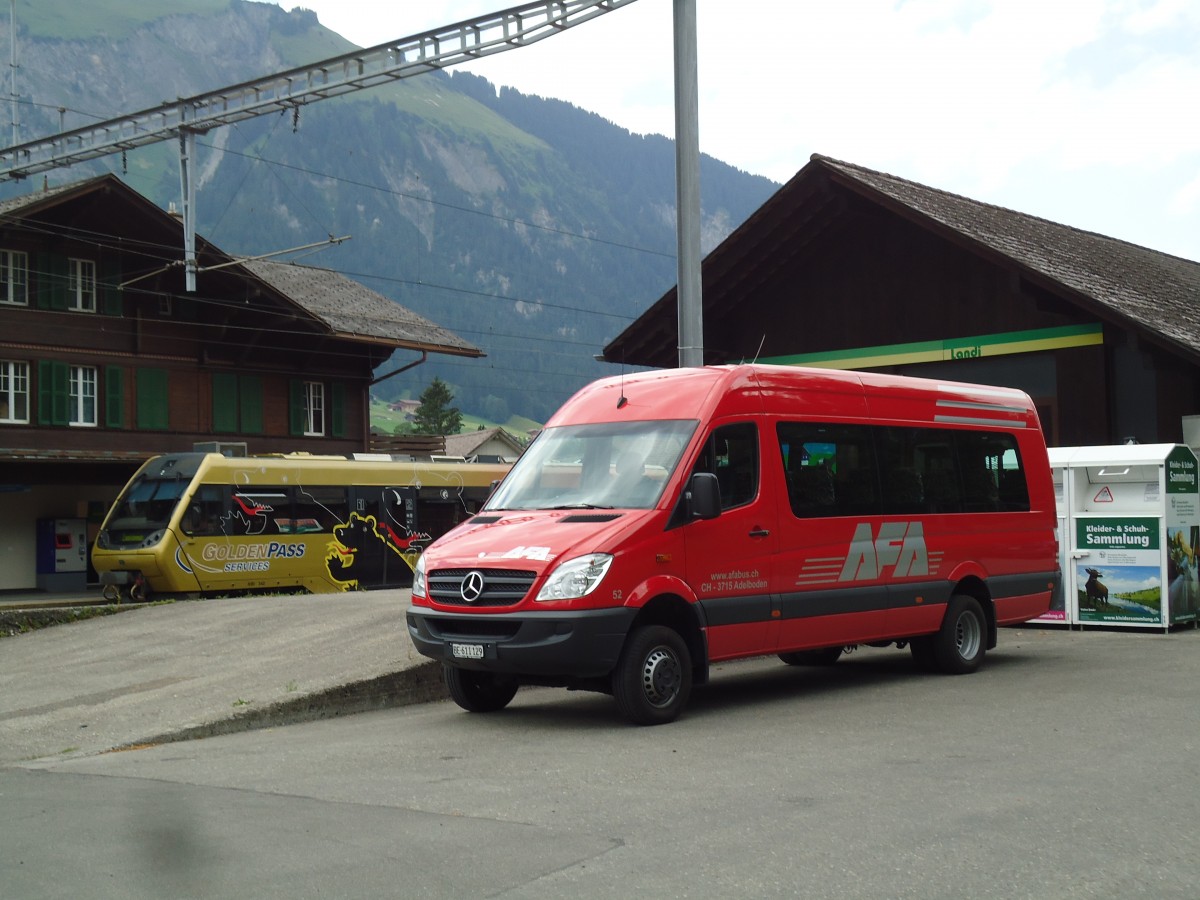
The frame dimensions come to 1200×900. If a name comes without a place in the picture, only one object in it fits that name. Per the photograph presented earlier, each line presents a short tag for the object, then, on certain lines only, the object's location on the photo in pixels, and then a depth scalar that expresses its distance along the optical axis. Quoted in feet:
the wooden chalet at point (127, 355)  124.36
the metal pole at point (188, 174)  80.48
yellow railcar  89.92
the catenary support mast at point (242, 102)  73.20
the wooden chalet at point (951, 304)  62.80
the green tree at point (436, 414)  351.67
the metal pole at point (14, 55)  96.89
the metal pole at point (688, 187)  48.57
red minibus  33.47
